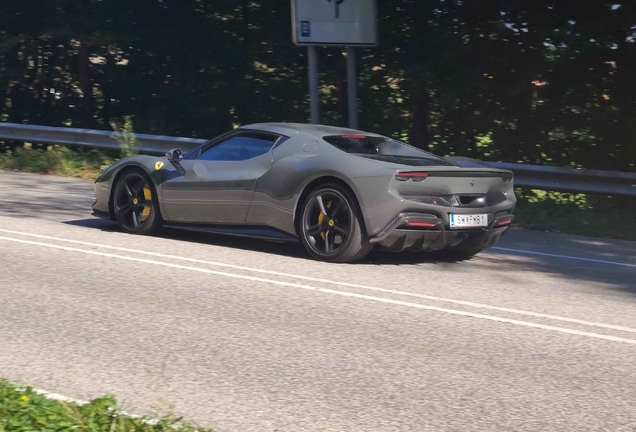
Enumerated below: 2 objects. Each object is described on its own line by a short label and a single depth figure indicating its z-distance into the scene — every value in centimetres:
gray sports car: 817
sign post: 1554
